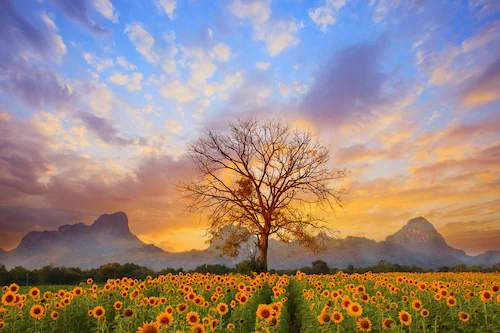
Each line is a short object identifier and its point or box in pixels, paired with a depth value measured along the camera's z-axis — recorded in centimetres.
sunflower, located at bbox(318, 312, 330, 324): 681
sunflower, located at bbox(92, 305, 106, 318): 764
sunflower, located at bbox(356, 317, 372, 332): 677
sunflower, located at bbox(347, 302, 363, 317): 718
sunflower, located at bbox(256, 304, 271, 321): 660
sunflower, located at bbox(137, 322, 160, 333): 481
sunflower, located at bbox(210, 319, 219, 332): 633
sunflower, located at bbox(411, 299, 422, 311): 795
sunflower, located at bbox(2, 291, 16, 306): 791
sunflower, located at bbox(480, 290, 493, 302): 766
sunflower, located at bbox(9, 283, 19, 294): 898
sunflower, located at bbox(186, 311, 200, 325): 595
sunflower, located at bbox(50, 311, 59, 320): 805
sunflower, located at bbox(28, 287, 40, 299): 926
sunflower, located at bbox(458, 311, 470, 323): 720
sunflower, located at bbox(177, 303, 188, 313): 718
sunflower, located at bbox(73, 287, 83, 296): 1030
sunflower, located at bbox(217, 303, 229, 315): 756
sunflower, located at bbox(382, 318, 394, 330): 682
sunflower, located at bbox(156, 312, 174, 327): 570
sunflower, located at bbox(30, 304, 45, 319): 777
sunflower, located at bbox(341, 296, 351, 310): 778
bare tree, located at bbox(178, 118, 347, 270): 2836
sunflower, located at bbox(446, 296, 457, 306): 813
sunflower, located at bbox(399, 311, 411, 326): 698
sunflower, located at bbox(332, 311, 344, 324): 678
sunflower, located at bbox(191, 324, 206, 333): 514
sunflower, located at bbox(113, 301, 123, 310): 894
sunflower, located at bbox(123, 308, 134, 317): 708
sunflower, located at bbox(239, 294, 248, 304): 867
